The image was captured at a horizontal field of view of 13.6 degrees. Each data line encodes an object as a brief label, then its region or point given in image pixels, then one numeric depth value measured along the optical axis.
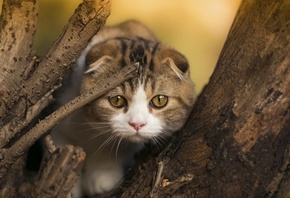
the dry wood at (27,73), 1.15
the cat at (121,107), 1.19
